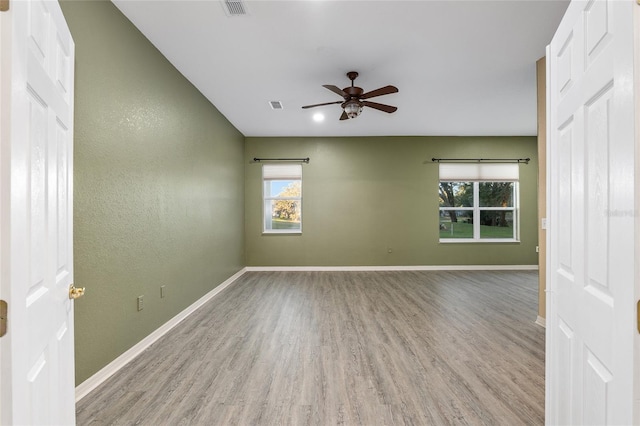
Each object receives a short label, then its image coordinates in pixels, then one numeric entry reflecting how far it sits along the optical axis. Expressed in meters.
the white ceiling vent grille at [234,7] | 2.27
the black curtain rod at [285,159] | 6.31
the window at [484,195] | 6.43
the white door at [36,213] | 0.71
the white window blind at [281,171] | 6.39
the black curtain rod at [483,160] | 6.38
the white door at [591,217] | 0.74
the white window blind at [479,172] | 6.43
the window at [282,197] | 6.40
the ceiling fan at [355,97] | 3.22
